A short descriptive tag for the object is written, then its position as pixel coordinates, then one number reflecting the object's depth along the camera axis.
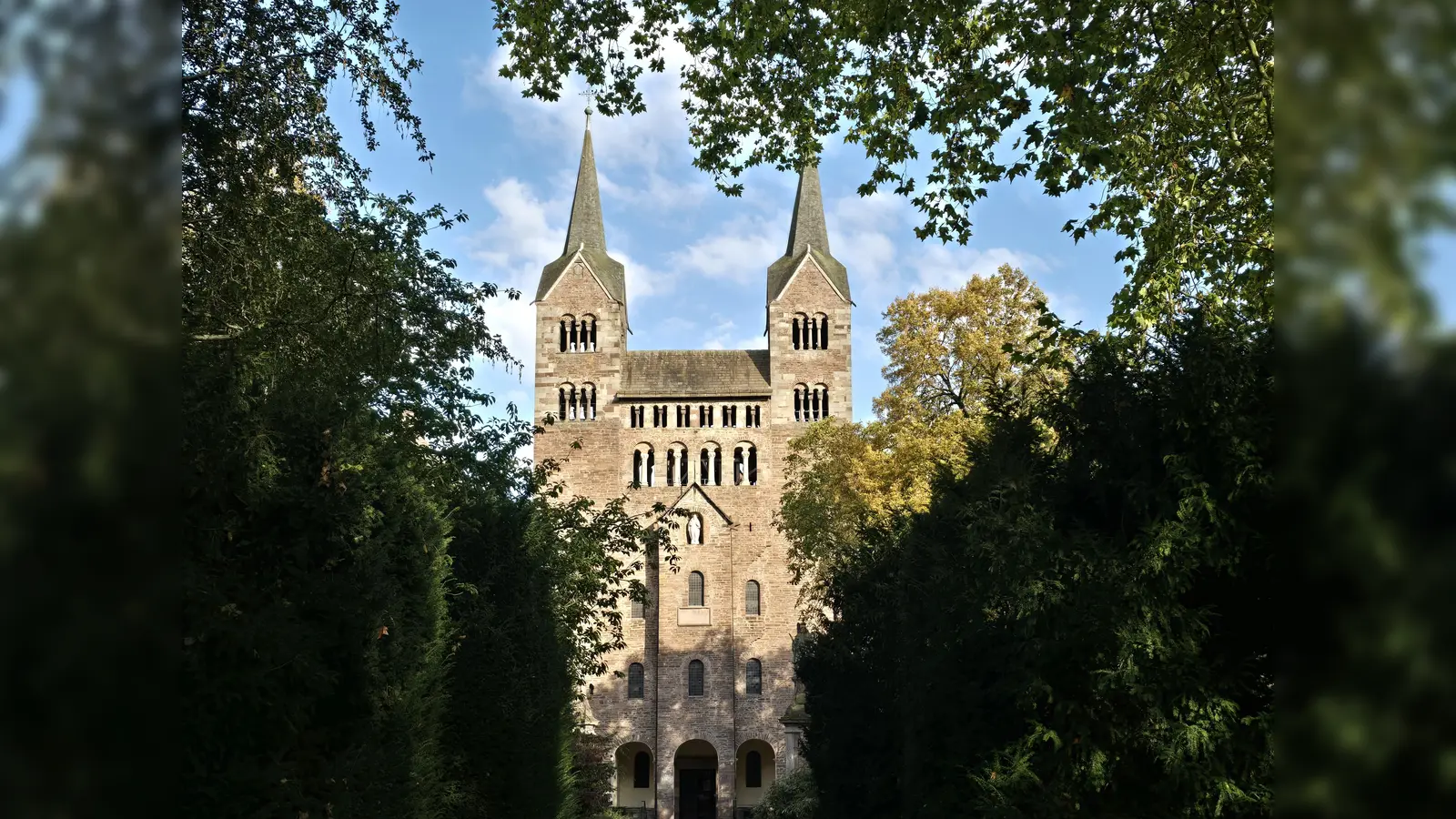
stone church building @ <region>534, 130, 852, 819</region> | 60.12
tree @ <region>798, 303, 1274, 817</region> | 9.79
